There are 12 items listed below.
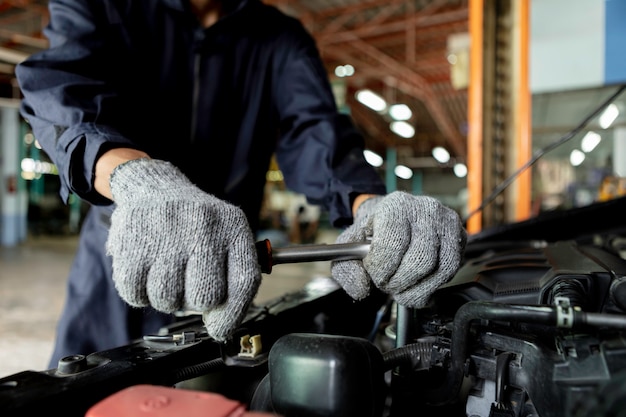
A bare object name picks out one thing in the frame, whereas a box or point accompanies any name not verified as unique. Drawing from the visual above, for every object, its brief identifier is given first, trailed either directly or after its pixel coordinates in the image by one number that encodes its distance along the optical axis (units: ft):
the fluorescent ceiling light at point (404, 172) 55.64
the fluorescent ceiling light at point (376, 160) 45.83
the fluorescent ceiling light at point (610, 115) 11.18
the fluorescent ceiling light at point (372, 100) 26.50
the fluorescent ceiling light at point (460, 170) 58.63
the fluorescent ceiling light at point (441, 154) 53.11
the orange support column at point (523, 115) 8.57
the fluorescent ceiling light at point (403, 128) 39.21
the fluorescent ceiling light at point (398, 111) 28.12
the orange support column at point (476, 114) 8.44
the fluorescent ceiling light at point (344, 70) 29.50
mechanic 1.97
